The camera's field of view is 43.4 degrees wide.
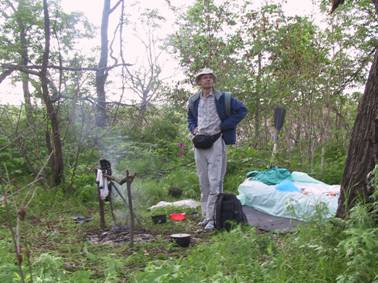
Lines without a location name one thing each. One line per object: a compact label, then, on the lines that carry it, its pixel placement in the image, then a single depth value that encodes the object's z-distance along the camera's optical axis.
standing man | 5.11
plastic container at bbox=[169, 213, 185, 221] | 5.58
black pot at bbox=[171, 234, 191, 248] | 4.33
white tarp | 5.08
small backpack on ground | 4.80
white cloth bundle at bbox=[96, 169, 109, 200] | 5.07
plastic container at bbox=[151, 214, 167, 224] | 5.35
